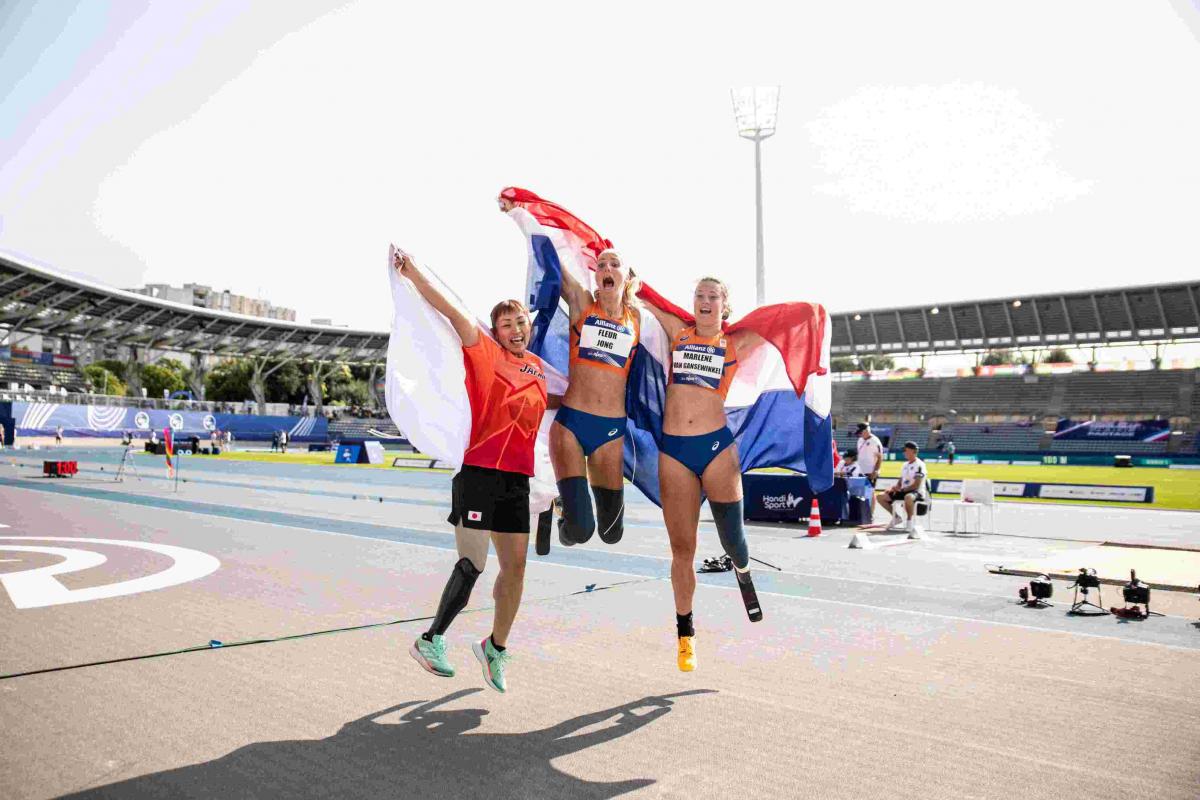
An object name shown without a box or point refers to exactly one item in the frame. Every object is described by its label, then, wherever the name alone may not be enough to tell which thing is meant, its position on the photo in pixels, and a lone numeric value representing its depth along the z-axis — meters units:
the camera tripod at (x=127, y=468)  24.00
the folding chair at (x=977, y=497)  14.81
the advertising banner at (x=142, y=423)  50.59
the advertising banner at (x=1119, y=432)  55.88
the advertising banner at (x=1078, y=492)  22.23
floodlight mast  23.52
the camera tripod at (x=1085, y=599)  7.46
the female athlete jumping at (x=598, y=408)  5.19
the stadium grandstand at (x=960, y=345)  58.75
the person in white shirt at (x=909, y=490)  14.43
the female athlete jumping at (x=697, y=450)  5.29
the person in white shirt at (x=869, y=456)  16.36
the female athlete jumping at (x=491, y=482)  4.80
